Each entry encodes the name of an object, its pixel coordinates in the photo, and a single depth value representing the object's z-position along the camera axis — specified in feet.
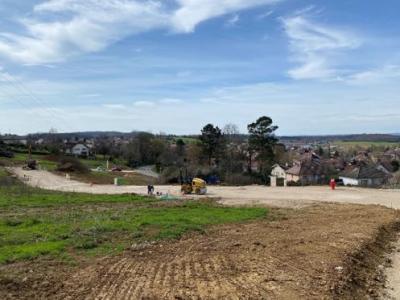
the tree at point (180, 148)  333.33
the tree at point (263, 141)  244.83
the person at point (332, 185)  157.28
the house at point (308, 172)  274.16
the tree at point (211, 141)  274.98
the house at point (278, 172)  225.97
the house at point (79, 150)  441.35
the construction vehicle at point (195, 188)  142.50
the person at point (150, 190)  141.79
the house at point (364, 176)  247.09
